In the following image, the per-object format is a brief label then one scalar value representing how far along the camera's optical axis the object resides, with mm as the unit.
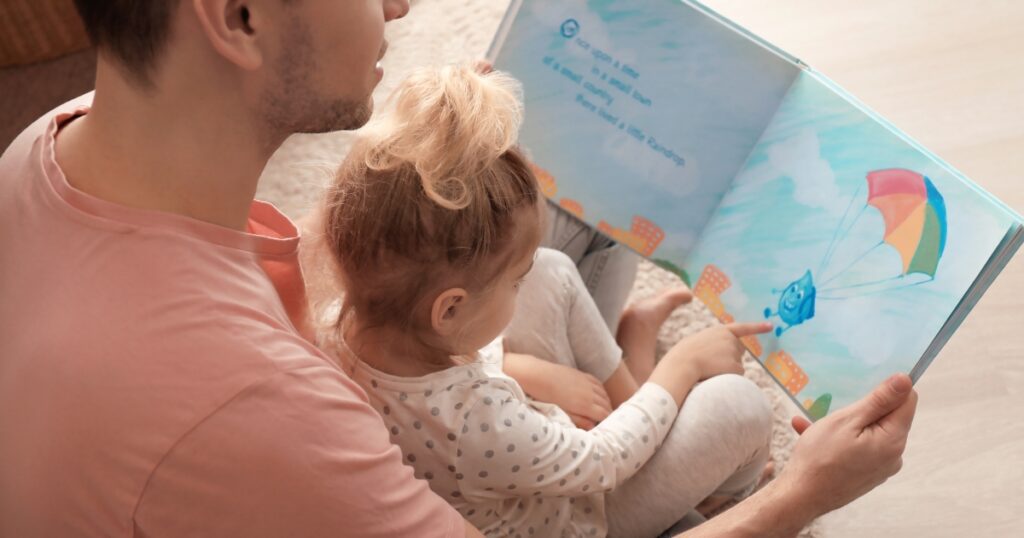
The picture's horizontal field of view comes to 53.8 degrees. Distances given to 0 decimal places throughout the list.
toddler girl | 840
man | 653
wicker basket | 1774
